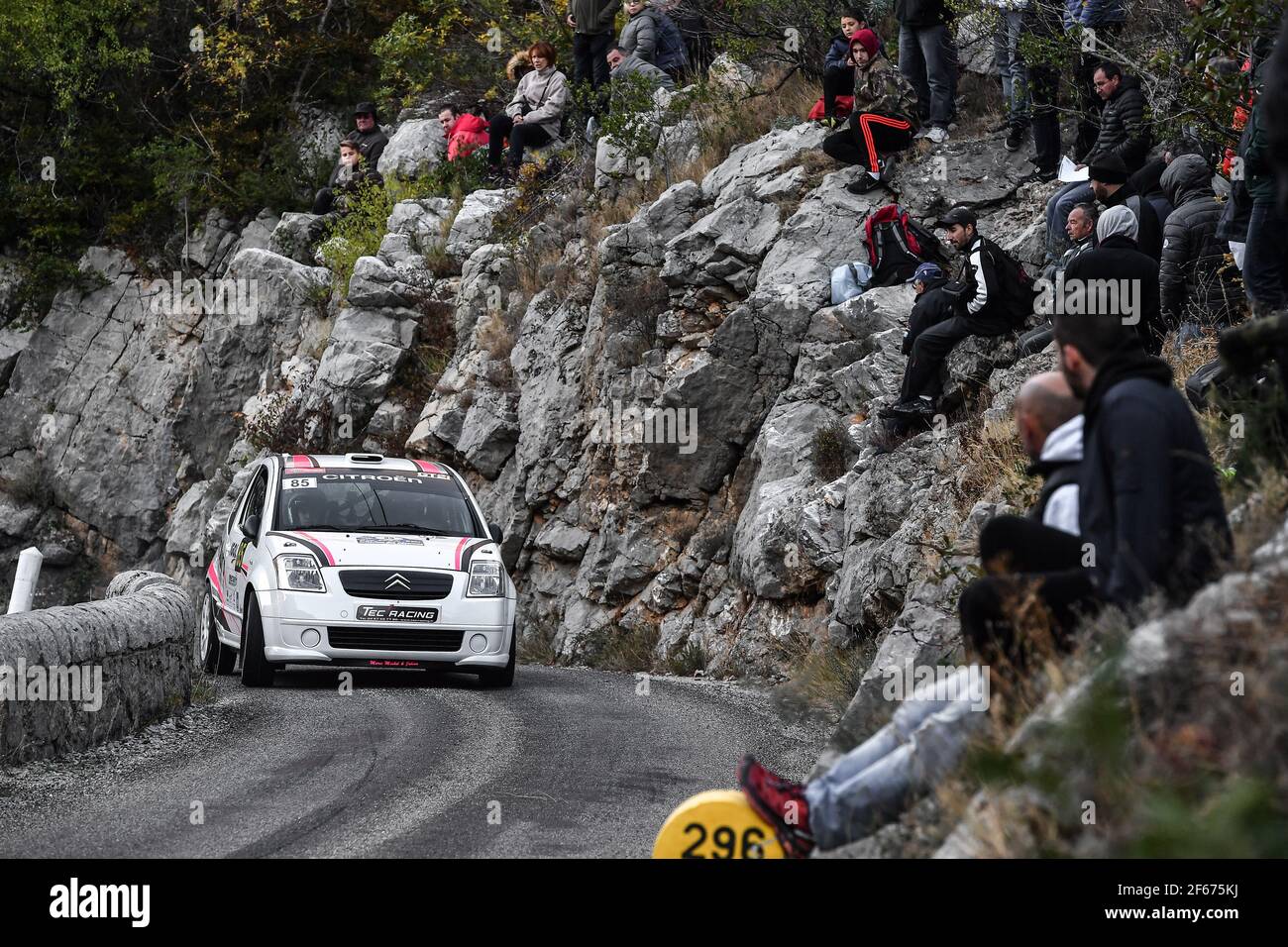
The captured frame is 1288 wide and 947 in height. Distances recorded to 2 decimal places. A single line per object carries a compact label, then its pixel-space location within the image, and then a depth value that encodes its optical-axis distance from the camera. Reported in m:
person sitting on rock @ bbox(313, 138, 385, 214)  28.48
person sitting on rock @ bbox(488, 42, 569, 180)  24.12
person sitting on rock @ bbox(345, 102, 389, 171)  27.75
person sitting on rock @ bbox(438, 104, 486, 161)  26.78
